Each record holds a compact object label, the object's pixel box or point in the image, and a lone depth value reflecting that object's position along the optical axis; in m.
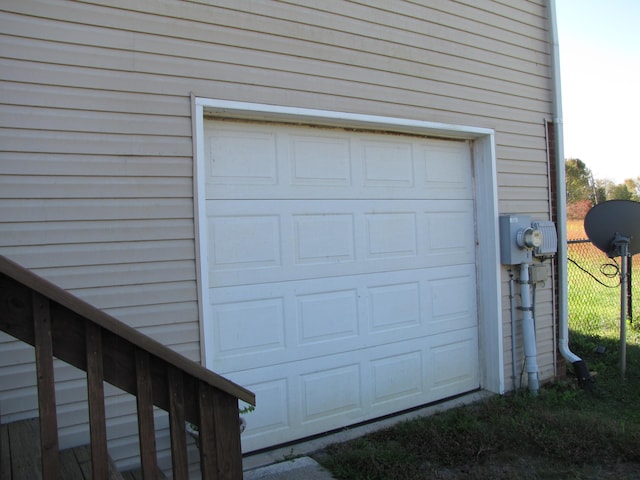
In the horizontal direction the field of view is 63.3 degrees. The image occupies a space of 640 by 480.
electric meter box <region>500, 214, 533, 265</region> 4.54
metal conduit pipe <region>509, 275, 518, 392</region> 4.71
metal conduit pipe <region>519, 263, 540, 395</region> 4.63
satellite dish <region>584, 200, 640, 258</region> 5.27
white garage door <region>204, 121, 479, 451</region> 3.48
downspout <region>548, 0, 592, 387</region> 5.03
